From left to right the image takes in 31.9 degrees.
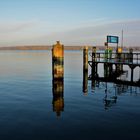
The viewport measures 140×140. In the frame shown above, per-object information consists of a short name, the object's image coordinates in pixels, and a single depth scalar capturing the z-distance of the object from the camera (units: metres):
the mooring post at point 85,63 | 31.58
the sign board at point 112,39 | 34.68
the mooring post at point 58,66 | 22.62
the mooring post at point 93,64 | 32.34
